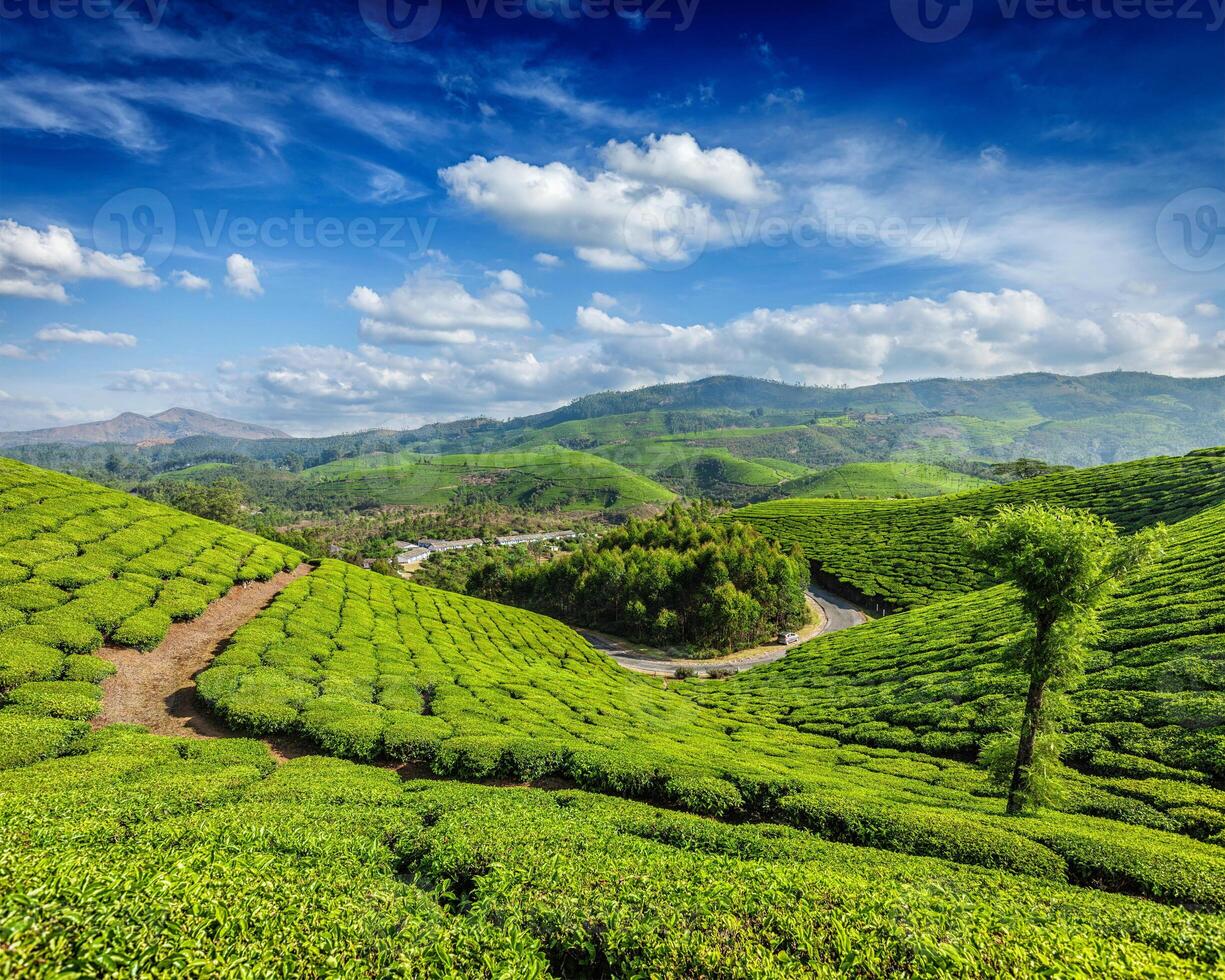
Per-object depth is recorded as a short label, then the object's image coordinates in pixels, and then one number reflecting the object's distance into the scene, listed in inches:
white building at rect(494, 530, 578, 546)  6983.3
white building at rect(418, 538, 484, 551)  6713.1
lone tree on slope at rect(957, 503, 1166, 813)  535.8
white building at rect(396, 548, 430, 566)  5654.5
